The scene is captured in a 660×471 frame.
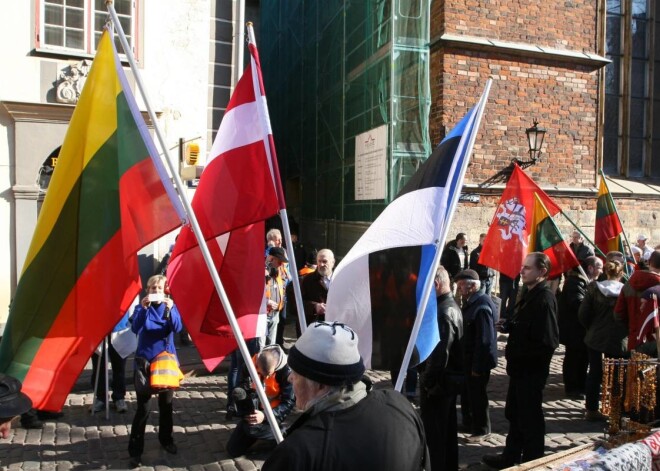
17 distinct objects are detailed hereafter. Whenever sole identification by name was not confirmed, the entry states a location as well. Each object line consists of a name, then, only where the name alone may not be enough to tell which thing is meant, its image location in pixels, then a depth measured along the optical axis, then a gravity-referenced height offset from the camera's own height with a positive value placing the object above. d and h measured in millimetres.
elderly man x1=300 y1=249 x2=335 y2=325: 6801 -778
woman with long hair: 5809 -1066
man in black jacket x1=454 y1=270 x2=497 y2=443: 4977 -1067
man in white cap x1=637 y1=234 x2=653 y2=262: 11086 -443
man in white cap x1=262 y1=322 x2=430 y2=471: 1792 -654
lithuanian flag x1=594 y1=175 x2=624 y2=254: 8328 -64
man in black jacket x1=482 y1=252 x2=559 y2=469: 4449 -998
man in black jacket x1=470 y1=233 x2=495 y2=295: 10836 -918
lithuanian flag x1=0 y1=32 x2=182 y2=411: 3082 -127
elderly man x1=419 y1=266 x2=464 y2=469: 4320 -1280
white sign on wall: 11961 +1120
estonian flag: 3512 -318
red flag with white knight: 6789 -90
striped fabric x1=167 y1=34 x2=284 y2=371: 3654 -70
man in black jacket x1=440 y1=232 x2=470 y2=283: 10781 -666
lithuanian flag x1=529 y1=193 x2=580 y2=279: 6566 -246
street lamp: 11508 +1568
